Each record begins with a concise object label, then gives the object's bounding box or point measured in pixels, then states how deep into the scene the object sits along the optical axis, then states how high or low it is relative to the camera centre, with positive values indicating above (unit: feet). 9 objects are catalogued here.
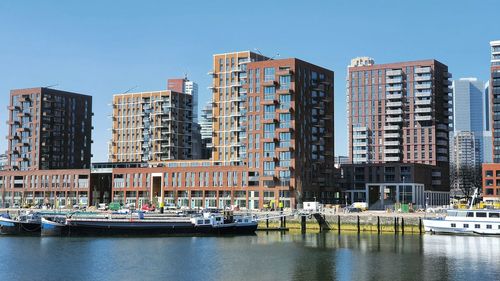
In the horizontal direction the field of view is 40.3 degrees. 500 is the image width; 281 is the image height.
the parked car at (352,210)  536.50 -18.62
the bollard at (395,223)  444.23 -23.76
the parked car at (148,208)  566.77 -20.61
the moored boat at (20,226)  435.12 -27.90
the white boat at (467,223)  414.62 -21.81
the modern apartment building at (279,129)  628.28 +52.51
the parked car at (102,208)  613.97 -22.96
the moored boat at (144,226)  424.05 -26.63
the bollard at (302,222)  480.64 -25.89
